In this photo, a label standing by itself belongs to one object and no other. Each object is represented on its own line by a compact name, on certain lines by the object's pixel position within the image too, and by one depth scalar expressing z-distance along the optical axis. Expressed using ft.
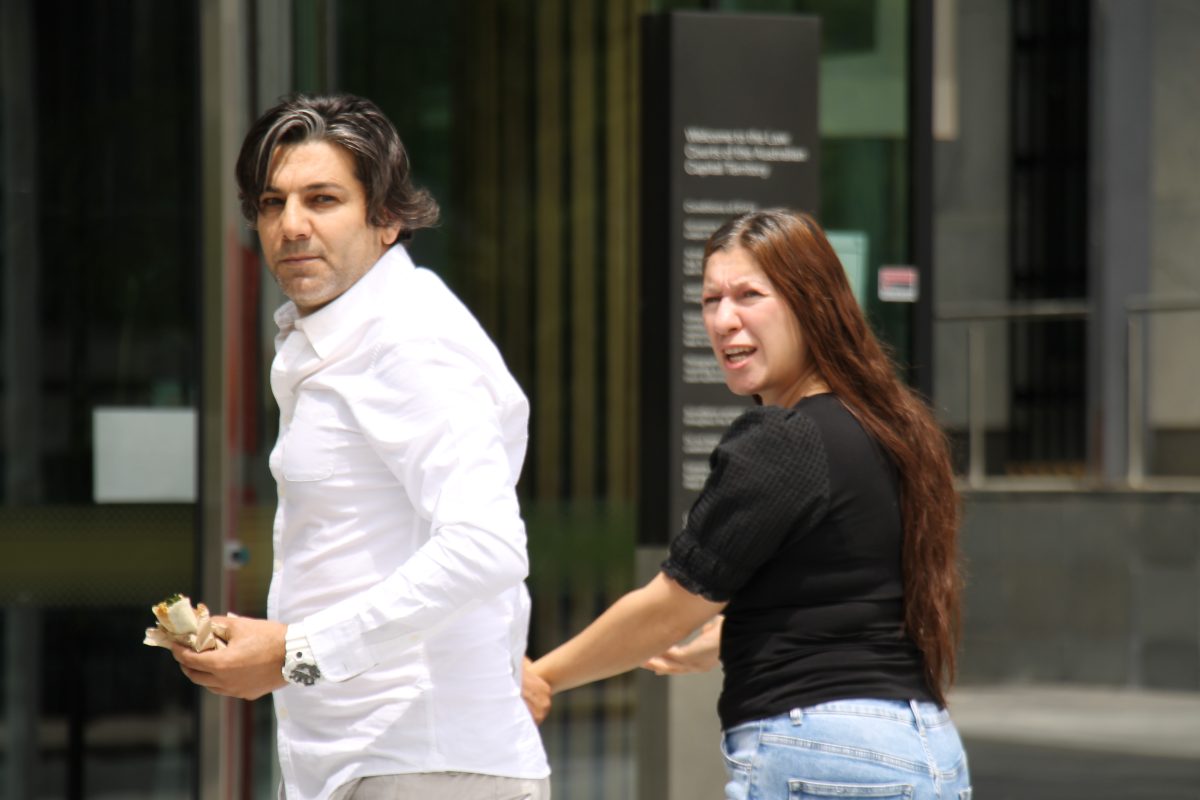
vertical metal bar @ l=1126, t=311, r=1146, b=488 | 82.23
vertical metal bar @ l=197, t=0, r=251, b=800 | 33.65
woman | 16.15
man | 14.69
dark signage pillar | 34.19
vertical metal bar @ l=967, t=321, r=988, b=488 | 86.48
